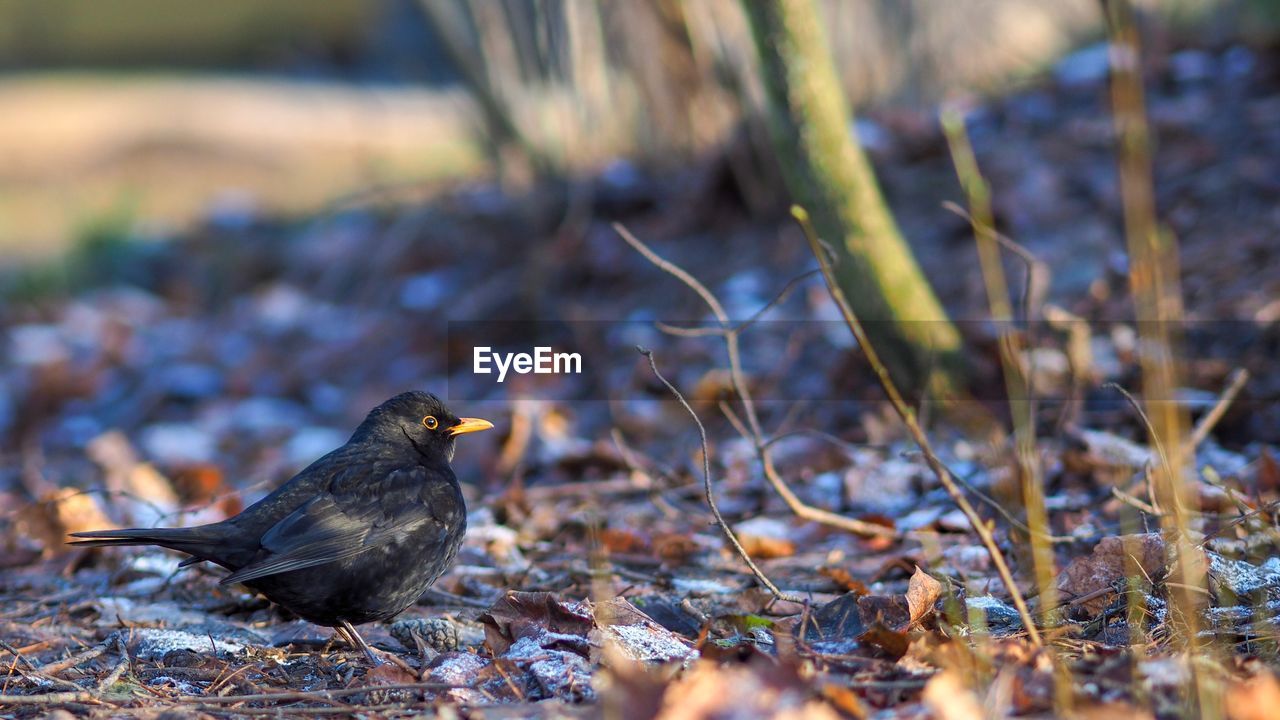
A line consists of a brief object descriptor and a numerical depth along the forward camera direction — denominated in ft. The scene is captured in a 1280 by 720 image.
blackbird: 18.99
